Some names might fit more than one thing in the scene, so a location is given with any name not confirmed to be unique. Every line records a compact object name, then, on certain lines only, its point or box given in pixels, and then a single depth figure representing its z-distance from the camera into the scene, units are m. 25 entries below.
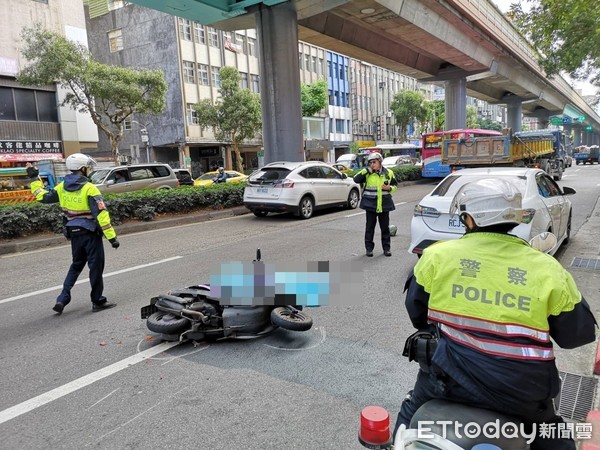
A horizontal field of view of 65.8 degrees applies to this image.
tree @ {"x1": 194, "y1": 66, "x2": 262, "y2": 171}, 34.06
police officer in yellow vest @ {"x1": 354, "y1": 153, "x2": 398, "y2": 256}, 7.64
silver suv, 15.36
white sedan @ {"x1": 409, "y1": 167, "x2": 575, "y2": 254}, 6.03
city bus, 24.25
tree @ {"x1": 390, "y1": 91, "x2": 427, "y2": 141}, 58.09
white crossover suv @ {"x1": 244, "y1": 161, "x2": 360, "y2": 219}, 12.42
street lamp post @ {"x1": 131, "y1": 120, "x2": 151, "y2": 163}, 34.60
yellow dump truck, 15.63
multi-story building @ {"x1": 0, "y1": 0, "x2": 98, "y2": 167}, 25.48
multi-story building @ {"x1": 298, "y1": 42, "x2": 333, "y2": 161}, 49.81
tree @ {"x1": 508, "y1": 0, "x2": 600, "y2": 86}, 9.65
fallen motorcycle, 4.13
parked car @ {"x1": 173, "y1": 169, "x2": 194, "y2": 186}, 21.94
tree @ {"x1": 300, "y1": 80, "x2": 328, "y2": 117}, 44.88
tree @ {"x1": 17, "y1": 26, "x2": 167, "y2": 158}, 22.83
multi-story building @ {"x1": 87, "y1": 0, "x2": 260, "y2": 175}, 37.91
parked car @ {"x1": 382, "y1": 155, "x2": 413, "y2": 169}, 30.32
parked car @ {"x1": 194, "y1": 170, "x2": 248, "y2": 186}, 23.81
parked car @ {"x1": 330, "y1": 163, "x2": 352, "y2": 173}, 26.81
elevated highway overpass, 16.44
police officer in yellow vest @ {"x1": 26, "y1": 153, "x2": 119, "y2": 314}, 5.33
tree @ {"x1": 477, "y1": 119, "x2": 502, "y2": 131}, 83.31
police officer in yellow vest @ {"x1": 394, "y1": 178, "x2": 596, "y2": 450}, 1.76
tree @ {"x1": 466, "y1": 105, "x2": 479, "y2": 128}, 71.38
